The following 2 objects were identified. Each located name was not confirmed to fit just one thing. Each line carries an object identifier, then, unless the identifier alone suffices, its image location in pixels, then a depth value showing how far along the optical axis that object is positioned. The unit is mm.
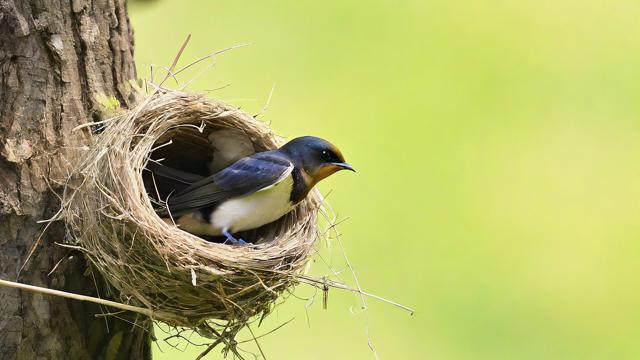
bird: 7086
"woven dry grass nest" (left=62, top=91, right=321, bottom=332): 6105
